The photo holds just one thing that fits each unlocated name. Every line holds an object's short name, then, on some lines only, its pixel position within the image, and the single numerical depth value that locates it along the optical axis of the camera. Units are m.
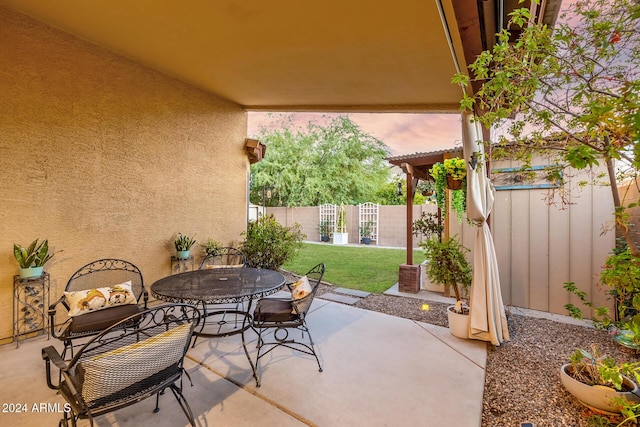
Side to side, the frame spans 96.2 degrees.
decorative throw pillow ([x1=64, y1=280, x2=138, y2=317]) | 2.79
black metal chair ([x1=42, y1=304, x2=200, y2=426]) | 1.50
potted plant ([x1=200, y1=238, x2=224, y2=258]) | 5.03
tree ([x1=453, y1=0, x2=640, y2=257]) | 1.46
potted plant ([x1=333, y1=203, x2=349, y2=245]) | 12.83
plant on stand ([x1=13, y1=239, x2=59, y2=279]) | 3.05
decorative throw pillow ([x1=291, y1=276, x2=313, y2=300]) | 2.98
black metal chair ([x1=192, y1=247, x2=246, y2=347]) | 3.59
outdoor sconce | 5.93
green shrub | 5.81
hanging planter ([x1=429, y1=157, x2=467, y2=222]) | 3.86
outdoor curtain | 3.12
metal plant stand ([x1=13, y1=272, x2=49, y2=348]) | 3.16
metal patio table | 2.51
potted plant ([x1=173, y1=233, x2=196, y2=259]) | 4.54
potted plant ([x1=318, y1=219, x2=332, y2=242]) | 13.39
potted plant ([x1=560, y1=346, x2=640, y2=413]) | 1.88
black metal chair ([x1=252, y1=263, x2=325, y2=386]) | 2.72
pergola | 5.04
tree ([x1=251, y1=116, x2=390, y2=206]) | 14.73
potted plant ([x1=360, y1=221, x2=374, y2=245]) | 12.56
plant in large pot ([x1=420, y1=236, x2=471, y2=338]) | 3.43
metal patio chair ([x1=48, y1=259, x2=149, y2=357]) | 2.56
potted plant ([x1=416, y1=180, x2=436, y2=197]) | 6.18
